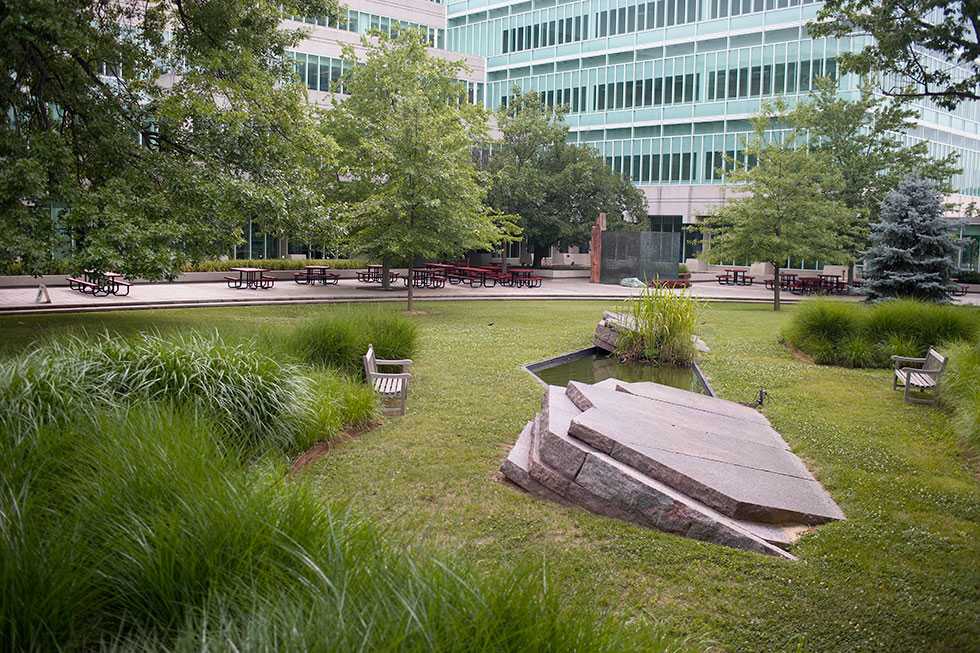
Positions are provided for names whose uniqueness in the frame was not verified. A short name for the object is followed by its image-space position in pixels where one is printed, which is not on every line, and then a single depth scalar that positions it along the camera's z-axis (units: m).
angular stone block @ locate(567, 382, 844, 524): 6.23
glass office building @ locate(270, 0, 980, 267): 50.69
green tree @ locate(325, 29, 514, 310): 22.10
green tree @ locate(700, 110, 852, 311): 27.69
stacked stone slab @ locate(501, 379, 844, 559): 5.98
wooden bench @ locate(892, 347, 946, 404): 11.26
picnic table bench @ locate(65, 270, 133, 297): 25.05
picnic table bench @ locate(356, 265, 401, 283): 35.41
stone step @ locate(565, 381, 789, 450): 8.34
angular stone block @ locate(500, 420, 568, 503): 6.71
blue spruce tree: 24.73
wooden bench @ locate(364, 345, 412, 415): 9.44
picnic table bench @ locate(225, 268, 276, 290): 30.16
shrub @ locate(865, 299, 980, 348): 14.93
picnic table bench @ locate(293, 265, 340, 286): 33.33
